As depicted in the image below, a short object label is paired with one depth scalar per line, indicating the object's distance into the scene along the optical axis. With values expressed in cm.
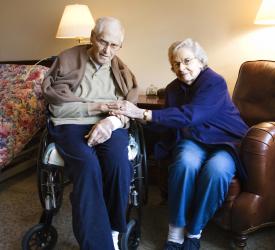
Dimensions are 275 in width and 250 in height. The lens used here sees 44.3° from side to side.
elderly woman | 150
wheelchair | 151
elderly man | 136
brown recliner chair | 144
